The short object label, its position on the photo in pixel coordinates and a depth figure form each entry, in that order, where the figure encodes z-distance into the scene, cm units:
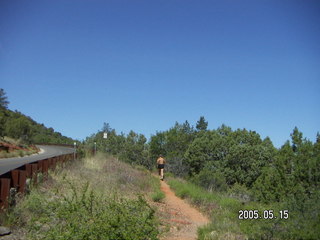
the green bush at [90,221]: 546
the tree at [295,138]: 3288
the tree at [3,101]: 6942
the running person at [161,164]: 2203
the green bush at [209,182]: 2059
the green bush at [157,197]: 1279
